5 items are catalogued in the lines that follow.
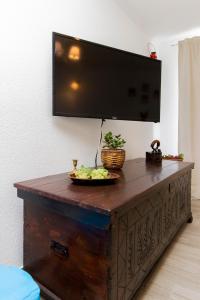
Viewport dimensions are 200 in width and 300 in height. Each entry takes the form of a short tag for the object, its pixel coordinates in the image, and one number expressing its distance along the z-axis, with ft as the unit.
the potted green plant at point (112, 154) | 5.63
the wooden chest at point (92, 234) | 3.15
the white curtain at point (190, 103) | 9.28
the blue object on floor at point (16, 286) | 2.72
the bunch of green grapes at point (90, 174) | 4.14
